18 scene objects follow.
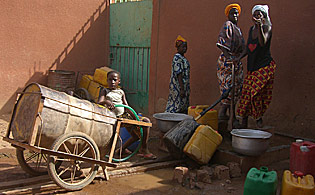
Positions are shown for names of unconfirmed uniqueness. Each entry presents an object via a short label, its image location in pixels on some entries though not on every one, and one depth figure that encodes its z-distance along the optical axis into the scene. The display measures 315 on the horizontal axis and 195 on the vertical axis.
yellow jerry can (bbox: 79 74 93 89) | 8.96
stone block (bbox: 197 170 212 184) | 4.16
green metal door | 8.67
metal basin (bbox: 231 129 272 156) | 4.35
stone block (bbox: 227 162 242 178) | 4.40
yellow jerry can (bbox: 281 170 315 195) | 3.01
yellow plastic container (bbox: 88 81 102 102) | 8.41
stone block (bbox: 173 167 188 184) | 4.09
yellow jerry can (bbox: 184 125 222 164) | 4.53
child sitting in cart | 4.75
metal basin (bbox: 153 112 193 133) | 5.13
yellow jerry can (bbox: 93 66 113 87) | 8.48
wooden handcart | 3.33
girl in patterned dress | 5.84
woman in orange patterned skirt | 4.65
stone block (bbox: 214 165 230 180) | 4.29
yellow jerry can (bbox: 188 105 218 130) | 5.32
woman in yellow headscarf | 5.12
